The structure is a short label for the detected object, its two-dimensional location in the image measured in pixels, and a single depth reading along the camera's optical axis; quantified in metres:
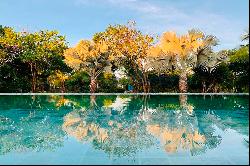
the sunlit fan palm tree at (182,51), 13.51
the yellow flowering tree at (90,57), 14.63
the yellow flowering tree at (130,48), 14.25
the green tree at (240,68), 13.23
